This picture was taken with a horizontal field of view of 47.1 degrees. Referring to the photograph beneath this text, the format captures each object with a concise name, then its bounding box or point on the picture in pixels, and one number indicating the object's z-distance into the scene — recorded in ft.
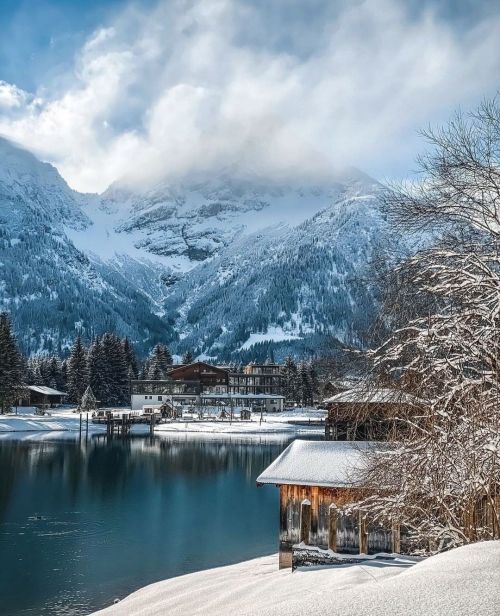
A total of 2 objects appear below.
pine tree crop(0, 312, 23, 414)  250.78
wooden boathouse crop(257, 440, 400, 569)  55.47
